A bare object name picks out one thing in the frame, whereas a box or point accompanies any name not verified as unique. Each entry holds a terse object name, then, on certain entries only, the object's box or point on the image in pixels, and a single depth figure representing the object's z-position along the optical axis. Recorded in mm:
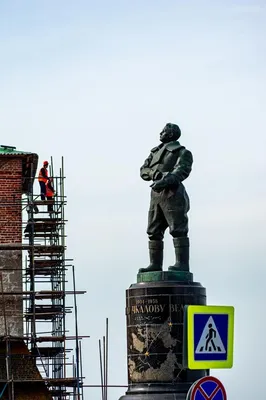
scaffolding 40312
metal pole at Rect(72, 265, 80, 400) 39938
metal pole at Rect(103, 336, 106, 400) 37281
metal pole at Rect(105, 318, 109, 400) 36934
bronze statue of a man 27172
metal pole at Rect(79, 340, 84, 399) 40528
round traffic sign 18328
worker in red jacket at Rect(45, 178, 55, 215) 42000
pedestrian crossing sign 18969
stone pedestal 26172
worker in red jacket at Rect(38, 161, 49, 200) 41812
